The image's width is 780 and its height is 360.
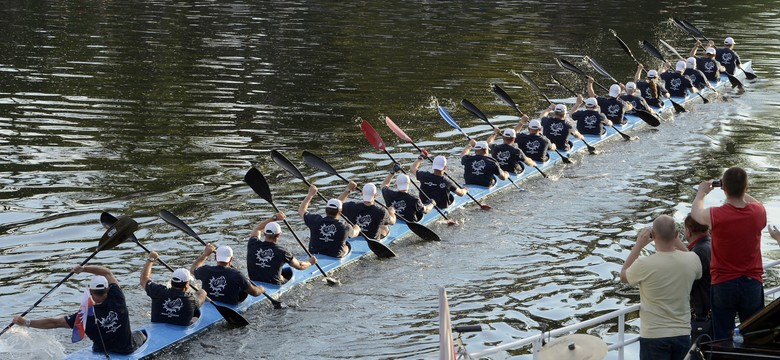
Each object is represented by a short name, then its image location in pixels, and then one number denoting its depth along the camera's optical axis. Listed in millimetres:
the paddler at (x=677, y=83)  30344
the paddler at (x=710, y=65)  32656
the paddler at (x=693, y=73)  31203
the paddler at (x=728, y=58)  33875
